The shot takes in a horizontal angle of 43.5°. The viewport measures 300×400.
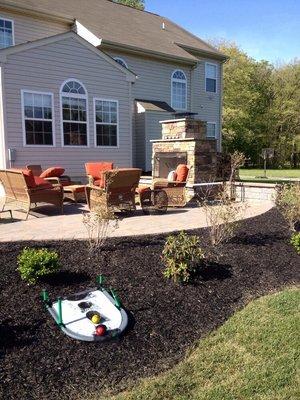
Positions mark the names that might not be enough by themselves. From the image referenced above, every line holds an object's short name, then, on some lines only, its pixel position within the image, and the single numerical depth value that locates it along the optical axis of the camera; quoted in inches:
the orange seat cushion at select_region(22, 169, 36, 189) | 286.4
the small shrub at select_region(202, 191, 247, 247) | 207.8
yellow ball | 133.9
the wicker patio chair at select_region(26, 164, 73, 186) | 408.4
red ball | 128.5
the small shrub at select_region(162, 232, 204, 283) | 168.2
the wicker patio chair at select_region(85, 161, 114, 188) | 391.5
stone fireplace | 415.5
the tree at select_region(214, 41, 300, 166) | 1331.1
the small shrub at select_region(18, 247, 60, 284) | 153.8
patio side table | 372.8
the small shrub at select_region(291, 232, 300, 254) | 213.7
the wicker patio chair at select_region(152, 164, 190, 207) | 337.0
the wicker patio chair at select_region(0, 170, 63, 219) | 286.2
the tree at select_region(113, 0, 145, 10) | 1301.4
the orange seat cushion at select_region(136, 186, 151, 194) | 316.2
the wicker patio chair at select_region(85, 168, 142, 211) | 269.6
